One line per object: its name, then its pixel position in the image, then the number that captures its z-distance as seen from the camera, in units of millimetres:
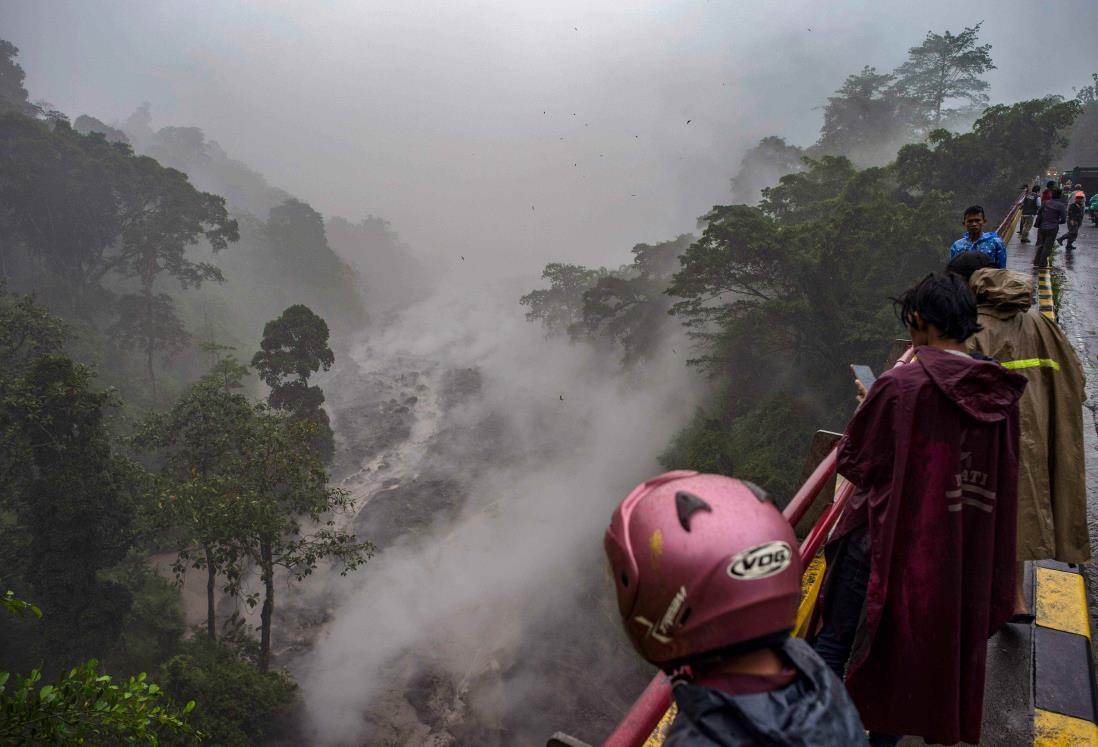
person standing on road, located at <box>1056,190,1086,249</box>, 15875
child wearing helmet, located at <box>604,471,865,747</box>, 1263
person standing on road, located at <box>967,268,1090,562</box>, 2895
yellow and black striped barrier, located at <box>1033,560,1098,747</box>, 2908
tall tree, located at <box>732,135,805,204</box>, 53281
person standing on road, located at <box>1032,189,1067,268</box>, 11816
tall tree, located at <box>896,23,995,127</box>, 50938
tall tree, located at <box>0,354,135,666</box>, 15070
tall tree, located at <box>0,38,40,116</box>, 41362
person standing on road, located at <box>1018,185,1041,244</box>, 16234
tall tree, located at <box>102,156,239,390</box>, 31391
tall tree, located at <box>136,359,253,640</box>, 13844
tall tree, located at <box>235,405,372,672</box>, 14289
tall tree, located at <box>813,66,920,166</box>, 49312
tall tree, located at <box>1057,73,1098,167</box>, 47094
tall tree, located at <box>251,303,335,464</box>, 21719
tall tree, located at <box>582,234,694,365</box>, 29266
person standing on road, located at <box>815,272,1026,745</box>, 2074
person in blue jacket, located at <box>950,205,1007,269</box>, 4617
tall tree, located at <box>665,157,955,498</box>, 19281
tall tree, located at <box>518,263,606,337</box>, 41438
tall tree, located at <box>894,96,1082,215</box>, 23828
